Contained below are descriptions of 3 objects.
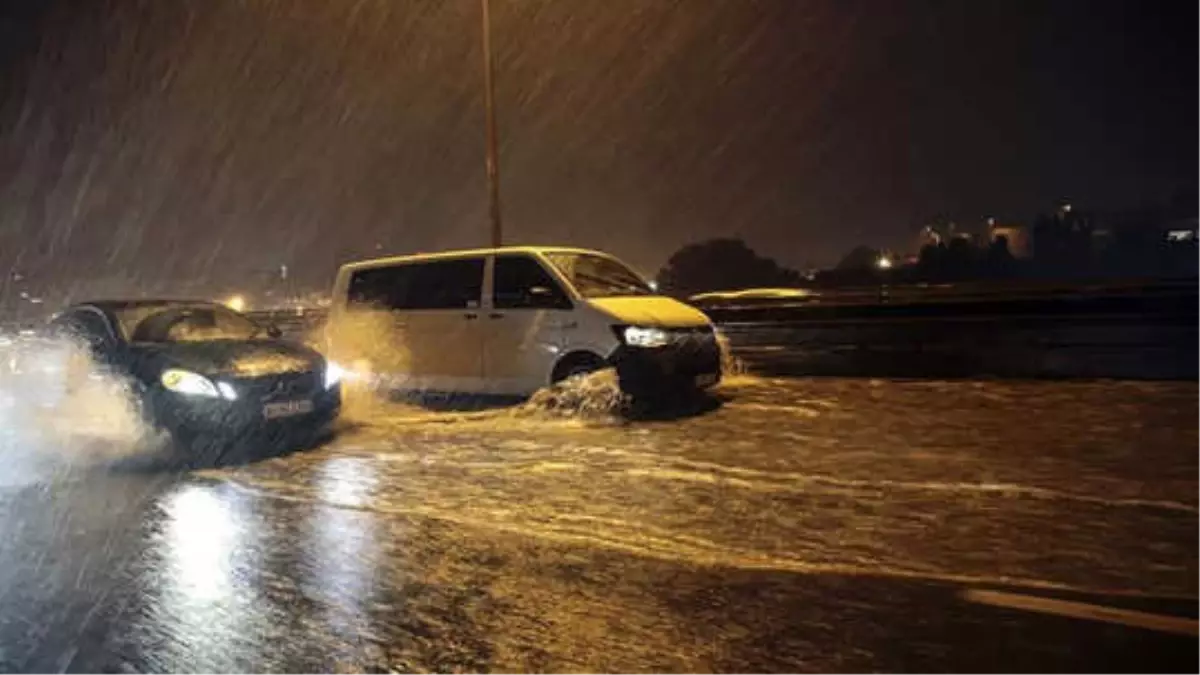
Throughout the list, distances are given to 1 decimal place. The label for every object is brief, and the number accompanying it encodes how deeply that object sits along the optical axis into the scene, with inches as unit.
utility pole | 698.2
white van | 421.7
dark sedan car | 360.5
